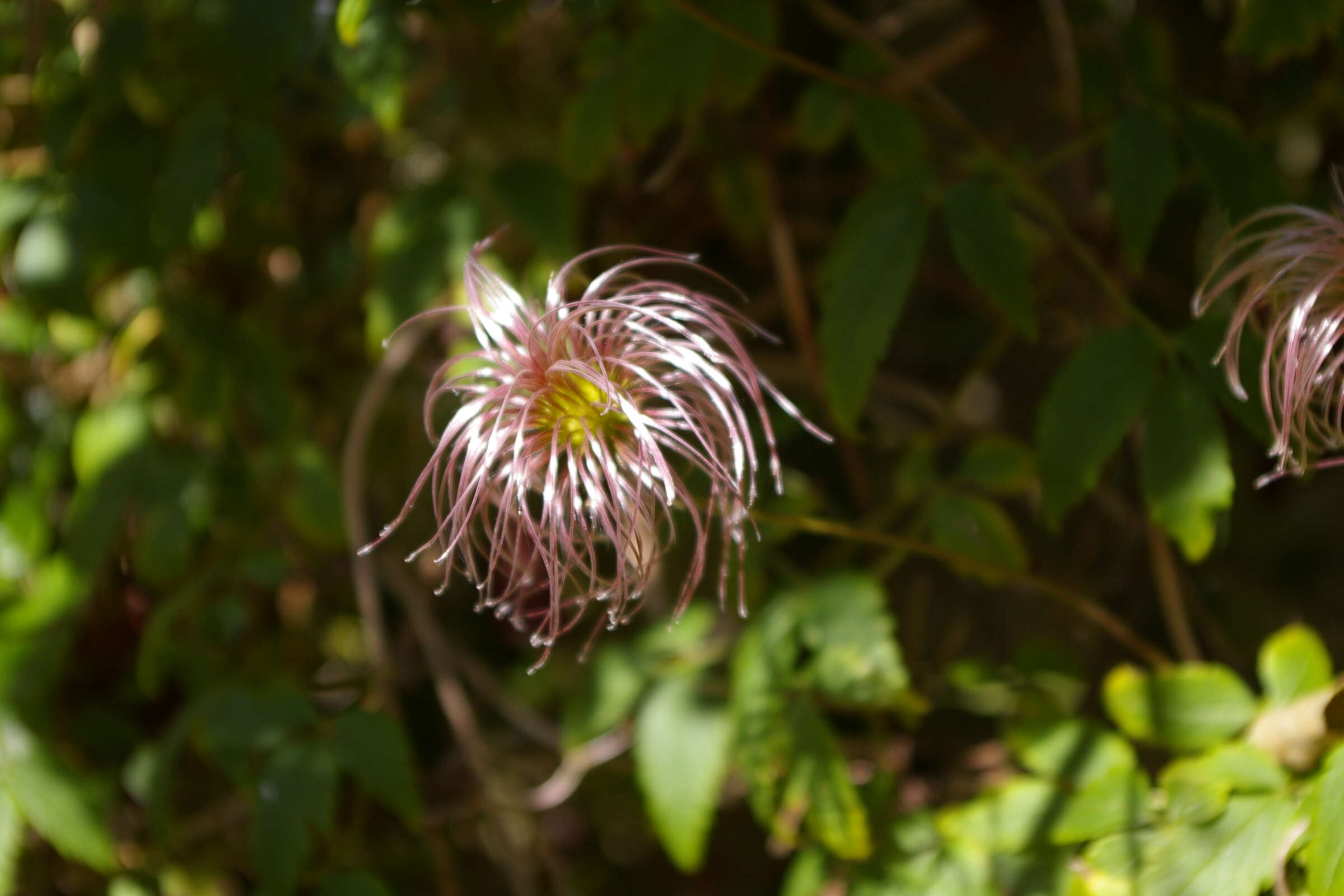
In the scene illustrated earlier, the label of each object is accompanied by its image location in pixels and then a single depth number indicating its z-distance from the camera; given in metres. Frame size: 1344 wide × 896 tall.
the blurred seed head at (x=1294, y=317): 0.48
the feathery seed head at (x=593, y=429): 0.48
